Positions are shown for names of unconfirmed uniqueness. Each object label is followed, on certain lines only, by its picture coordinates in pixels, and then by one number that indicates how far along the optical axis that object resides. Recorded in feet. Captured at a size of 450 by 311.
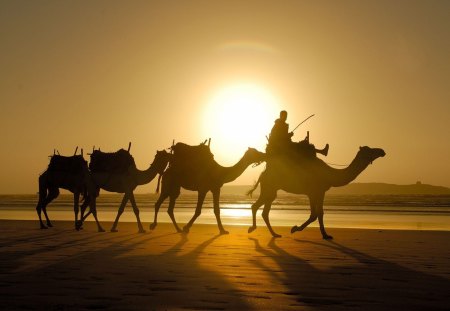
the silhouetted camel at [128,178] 56.18
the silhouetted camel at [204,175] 52.21
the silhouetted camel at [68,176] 59.67
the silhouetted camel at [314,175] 48.42
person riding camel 48.91
